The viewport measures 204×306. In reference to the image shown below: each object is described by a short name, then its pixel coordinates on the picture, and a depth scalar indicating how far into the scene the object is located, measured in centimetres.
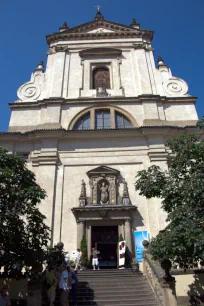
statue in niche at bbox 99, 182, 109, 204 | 1855
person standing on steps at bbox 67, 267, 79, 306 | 1118
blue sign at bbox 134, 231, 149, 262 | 1638
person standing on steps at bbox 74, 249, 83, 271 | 1519
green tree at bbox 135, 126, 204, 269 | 913
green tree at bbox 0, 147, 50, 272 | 1054
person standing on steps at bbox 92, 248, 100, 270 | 1527
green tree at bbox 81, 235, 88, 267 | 1611
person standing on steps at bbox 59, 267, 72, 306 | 1038
